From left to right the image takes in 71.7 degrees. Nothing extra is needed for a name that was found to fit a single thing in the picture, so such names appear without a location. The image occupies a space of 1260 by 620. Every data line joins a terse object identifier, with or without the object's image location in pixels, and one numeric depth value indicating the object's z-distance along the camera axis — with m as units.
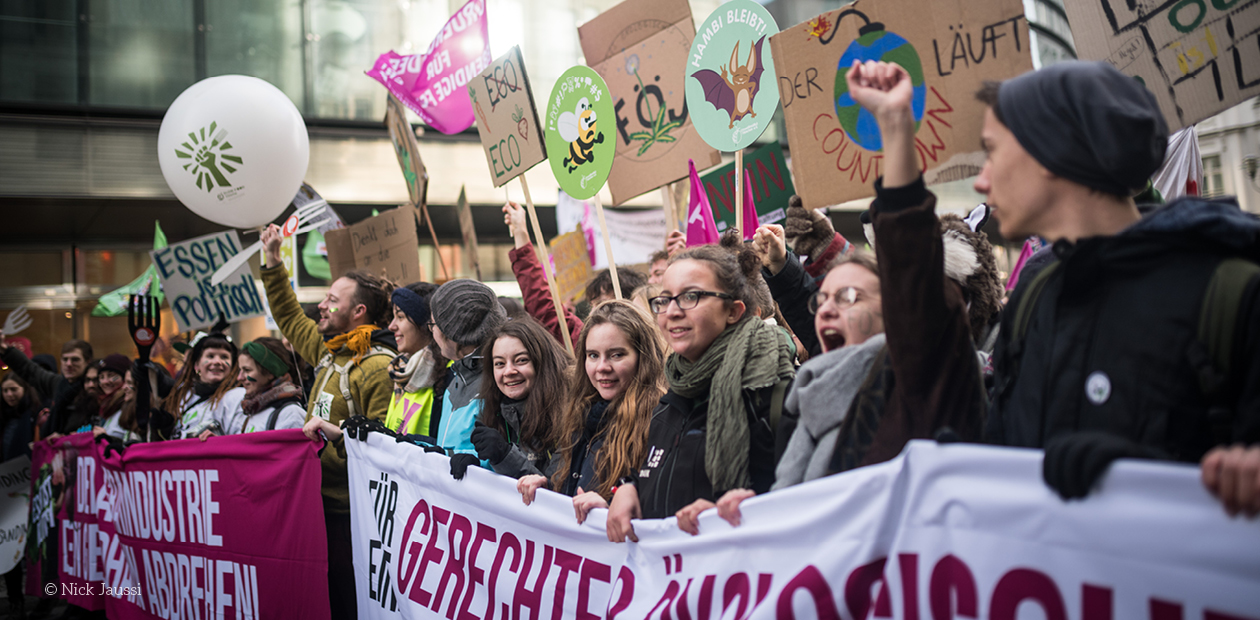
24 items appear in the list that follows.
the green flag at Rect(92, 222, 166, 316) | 9.62
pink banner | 3.89
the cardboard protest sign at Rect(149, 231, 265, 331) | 6.10
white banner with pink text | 1.21
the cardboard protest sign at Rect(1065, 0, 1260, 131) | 2.37
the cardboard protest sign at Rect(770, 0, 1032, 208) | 2.29
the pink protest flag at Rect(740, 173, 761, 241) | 3.63
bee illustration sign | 3.74
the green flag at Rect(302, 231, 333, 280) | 9.90
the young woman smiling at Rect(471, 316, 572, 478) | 3.19
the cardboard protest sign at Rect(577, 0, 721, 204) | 4.07
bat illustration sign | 3.37
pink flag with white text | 5.14
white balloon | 5.70
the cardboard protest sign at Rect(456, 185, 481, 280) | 6.60
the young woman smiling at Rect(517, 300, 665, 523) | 2.68
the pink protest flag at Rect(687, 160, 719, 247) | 3.80
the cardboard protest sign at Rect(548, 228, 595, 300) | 5.92
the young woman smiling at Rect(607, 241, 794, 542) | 2.13
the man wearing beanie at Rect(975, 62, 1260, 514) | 1.26
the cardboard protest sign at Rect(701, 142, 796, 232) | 4.49
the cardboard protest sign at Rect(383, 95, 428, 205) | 5.96
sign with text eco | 4.32
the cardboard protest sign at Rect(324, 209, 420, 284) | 5.93
